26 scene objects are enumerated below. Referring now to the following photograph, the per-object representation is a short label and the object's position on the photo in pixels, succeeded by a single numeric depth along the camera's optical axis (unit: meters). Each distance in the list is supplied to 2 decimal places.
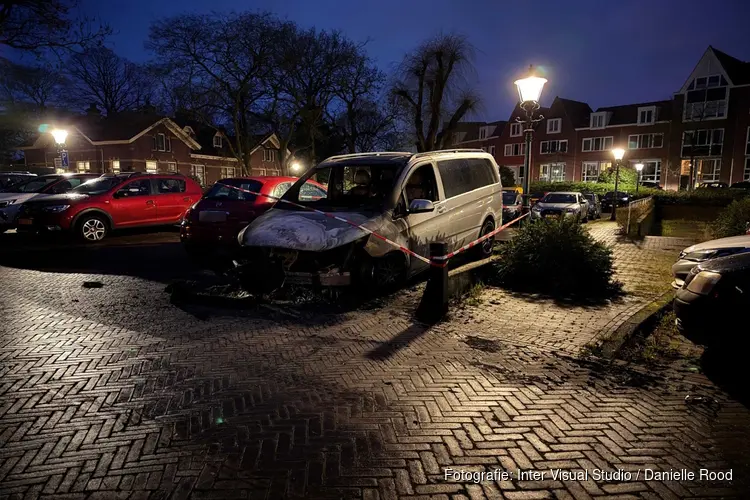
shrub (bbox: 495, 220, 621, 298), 7.06
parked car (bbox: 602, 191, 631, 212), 31.59
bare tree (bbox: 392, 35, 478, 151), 29.62
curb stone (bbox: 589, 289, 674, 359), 4.70
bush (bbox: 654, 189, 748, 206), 22.42
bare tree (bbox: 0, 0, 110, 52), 15.68
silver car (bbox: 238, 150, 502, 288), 6.00
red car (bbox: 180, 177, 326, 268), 8.76
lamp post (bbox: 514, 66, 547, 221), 9.18
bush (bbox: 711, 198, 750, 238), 11.46
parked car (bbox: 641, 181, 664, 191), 45.87
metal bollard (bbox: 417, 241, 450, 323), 5.81
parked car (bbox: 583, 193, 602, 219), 23.93
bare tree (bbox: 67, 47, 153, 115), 47.72
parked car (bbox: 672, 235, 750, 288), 5.37
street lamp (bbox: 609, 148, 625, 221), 20.55
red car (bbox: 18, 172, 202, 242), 11.09
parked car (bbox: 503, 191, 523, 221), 18.30
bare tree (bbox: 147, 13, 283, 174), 27.78
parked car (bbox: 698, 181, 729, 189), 37.50
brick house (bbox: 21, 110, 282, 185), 40.44
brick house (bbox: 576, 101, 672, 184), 47.47
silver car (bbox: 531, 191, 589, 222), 18.94
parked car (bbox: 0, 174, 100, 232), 12.36
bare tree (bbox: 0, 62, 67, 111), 21.20
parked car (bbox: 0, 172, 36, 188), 16.25
